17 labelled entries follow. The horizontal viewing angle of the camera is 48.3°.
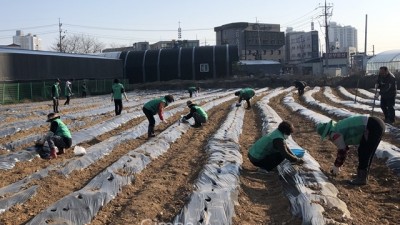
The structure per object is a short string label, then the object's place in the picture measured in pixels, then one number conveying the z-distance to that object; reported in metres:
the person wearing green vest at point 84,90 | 34.80
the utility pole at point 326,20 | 56.26
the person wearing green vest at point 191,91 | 28.39
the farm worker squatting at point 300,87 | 27.31
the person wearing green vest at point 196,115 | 13.91
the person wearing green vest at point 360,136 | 6.47
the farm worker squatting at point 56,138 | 9.02
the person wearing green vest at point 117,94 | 15.50
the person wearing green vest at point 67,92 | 23.15
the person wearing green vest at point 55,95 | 18.56
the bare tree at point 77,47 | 91.85
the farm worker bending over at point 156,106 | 11.48
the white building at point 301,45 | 97.62
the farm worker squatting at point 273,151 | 7.17
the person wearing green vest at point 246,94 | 18.86
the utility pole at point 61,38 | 77.81
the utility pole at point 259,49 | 77.14
